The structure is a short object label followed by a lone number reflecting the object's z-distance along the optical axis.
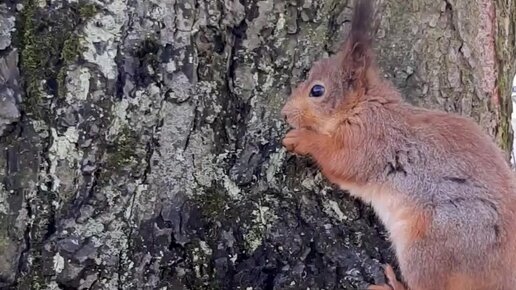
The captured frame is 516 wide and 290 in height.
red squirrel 0.44
